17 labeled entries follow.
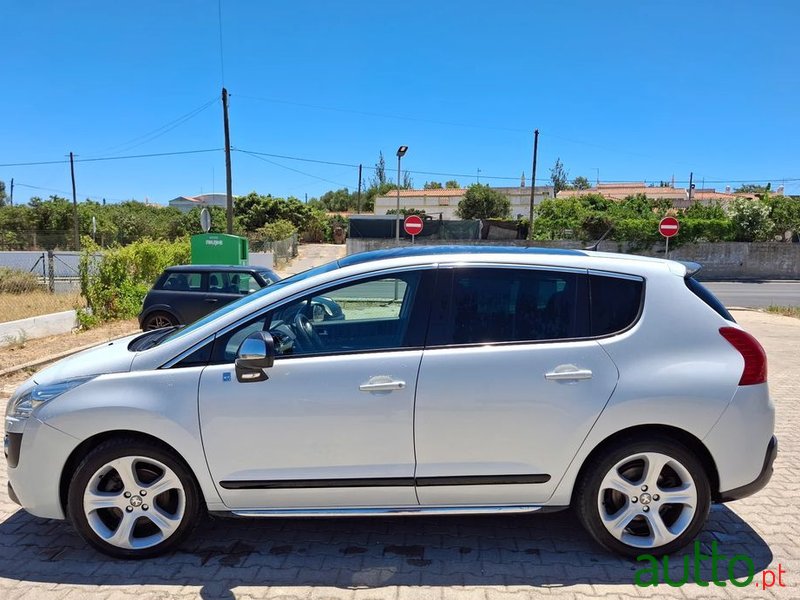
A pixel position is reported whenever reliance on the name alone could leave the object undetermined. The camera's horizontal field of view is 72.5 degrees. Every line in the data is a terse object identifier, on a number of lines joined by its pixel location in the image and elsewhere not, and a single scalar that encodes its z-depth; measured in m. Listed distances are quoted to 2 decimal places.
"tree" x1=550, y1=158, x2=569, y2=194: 84.36
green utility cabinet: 13.88
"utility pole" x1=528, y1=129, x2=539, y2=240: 35.91
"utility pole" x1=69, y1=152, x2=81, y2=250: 41.44
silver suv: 2.88
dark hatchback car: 9.88
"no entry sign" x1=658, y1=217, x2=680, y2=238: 16.02
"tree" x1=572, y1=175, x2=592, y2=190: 84.05
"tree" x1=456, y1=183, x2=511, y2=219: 52.50
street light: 17.30
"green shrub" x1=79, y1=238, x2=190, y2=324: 11.64
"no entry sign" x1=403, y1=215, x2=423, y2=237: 15.23
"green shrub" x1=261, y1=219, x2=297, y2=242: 40.34
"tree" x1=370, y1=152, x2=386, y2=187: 83.06
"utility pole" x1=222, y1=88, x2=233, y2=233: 24.14
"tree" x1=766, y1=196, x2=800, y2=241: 31.81
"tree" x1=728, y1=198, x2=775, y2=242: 30.64
